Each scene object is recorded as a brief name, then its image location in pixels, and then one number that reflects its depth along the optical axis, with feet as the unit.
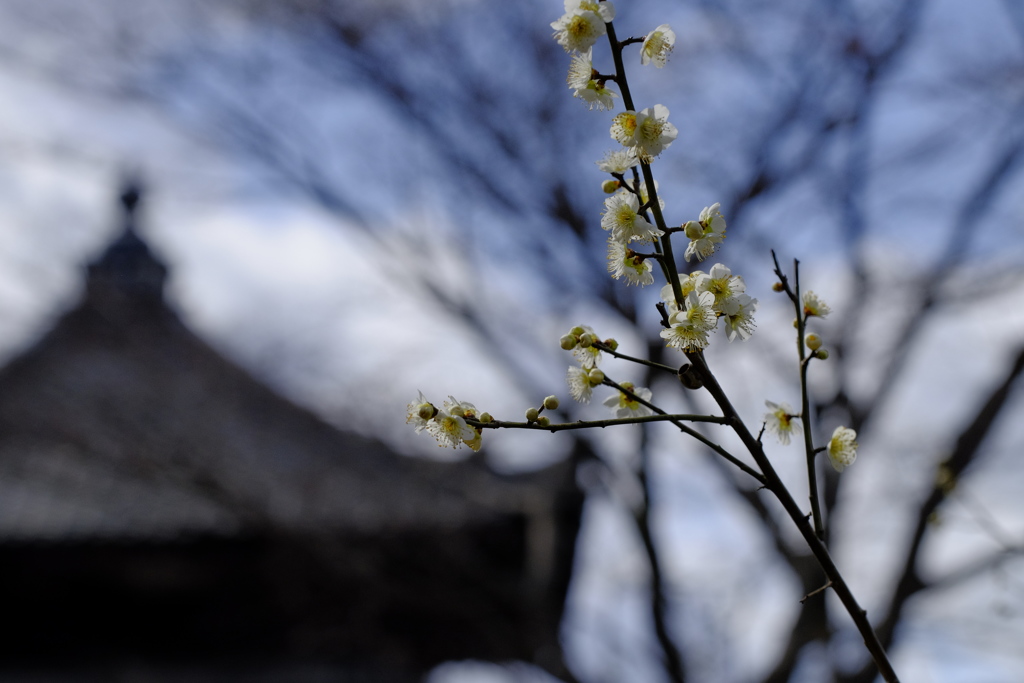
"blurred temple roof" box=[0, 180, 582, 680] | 16.34
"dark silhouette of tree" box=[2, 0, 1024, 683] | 13.52
